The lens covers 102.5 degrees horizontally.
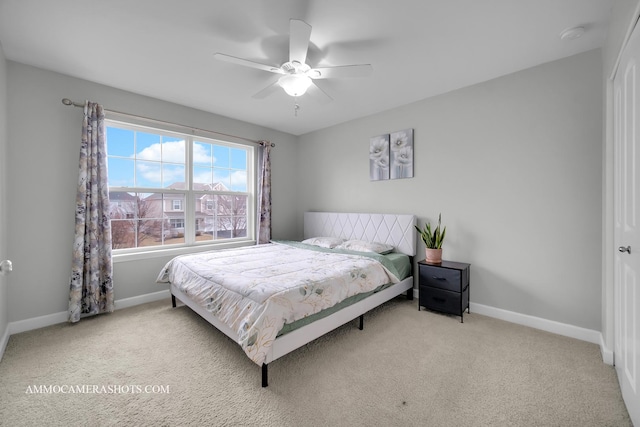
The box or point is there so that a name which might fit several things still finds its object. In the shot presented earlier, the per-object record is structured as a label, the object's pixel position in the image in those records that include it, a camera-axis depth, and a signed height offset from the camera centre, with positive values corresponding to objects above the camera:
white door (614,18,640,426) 1.30 -0.06
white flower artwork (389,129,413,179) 3.41 +0.79
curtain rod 2.65 +1.16
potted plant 2.92 -0.35
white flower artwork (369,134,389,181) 3.65 +0.80
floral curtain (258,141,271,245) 4.27 +0.28
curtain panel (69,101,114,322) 2.65 -0.19
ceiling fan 1.73 +1.17
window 3.19 +0.34
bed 1.76 -0.61
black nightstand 2.67 -0.81
